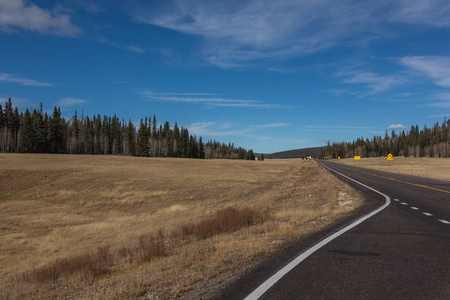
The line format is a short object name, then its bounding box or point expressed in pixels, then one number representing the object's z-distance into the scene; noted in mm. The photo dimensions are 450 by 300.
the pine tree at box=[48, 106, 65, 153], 88688
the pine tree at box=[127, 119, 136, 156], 113562
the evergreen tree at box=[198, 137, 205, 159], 133575
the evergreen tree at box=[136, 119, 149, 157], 100556
